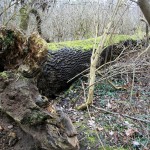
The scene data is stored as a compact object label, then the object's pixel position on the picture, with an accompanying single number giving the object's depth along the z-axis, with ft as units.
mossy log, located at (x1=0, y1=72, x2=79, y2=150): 6.96
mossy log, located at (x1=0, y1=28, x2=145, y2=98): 8.17
